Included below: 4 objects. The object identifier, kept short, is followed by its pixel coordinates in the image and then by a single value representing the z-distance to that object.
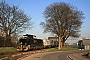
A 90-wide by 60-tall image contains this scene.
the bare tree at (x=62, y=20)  64.31
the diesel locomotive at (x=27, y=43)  42.06
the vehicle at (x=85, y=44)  64.88
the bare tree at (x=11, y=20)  53.25
